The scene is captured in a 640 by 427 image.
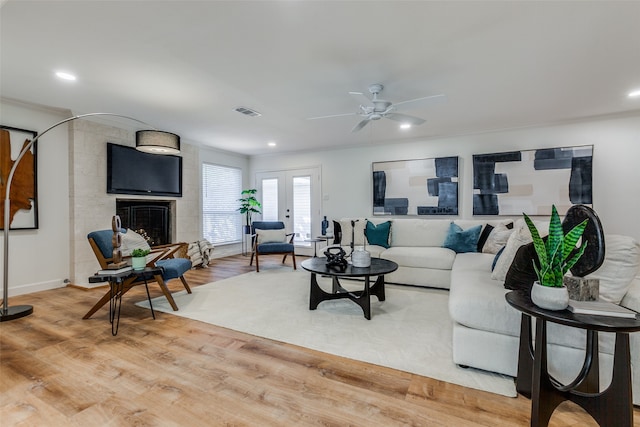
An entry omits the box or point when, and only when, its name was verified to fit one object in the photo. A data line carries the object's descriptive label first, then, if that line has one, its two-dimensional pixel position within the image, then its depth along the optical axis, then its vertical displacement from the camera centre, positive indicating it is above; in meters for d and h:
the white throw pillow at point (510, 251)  2.22 -0.35
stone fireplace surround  4.03 +0.24
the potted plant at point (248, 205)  6.71 +0.02
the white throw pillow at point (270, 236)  5.24 -0.55
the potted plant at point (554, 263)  1.30 -0.26
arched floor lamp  2.88 +0.67
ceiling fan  3.02 +1.05
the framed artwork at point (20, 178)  3.48 +0.33
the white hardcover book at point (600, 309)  1.23 -0.45
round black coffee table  2.83 -0.78
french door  6.59 +0.12
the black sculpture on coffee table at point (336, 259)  3.20 -0.60
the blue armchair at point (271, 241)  4.99 -0.64
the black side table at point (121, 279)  2.59 -0.71
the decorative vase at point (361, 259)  3.09 -0.56
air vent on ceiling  3.90 +1.30
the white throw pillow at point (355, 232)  4.85 -0.43
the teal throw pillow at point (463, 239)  4.20 -0.48
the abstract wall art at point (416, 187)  5.21 +0.38
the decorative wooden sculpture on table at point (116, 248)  2.84 -0.43
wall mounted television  4.41 +0.54
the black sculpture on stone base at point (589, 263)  1.41 -0.28
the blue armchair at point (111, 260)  2.97 -0.67
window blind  6.22 +0.05
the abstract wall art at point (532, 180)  4.35 +0.44
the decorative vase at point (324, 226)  5.91 -0.41
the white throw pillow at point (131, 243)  3.24 -0.44
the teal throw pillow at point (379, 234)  4.69 -0.45
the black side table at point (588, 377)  1.20 -0.79
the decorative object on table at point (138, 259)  2.83 -0.53
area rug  2.00 -1.10
